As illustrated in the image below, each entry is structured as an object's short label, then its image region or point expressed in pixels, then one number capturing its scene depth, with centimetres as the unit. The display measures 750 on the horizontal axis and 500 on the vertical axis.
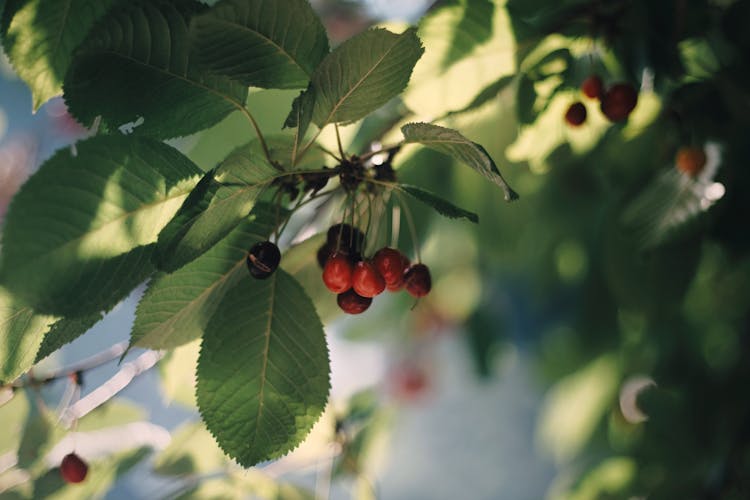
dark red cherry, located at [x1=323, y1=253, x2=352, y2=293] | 76
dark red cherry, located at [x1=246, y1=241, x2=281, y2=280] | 74
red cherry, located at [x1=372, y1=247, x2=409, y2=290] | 78
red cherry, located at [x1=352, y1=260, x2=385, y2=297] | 76
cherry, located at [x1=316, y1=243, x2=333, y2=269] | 81
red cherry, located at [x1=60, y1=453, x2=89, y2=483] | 91
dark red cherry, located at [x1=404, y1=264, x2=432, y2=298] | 79
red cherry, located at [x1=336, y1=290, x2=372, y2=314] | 77
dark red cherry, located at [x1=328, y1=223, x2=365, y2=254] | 78
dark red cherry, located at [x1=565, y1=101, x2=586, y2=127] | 89
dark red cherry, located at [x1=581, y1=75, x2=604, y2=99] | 90
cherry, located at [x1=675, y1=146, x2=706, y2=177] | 95
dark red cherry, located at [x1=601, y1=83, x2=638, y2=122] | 87
